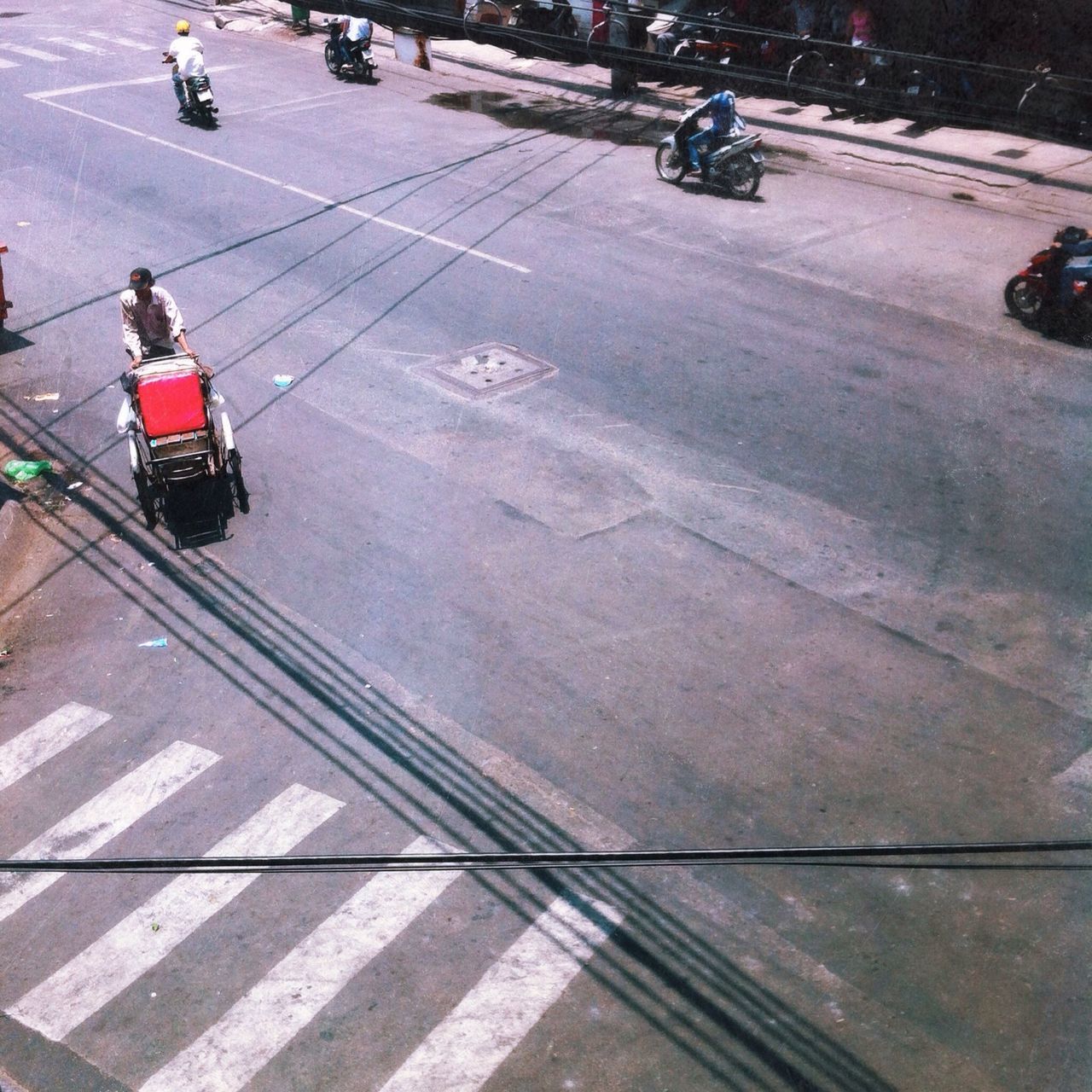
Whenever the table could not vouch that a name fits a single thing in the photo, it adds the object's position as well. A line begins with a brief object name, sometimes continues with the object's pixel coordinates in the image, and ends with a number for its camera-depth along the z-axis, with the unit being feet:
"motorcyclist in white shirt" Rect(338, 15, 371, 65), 78.48
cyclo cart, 31.24
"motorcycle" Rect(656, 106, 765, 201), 56.85
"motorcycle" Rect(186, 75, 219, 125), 69.41
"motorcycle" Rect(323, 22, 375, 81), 79.36
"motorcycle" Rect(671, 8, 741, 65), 78.07
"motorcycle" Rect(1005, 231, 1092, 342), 42.14
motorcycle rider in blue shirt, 57.16
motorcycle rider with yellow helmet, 69.87
